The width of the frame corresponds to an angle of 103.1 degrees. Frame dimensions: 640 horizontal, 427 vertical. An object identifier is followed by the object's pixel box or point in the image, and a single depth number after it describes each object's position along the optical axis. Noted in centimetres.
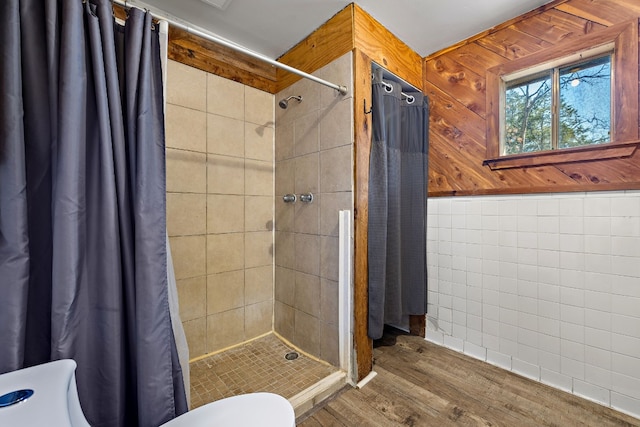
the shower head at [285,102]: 192
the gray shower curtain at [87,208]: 70
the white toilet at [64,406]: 49
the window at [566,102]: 134
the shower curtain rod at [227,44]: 97
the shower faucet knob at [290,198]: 191
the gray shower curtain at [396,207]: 164
